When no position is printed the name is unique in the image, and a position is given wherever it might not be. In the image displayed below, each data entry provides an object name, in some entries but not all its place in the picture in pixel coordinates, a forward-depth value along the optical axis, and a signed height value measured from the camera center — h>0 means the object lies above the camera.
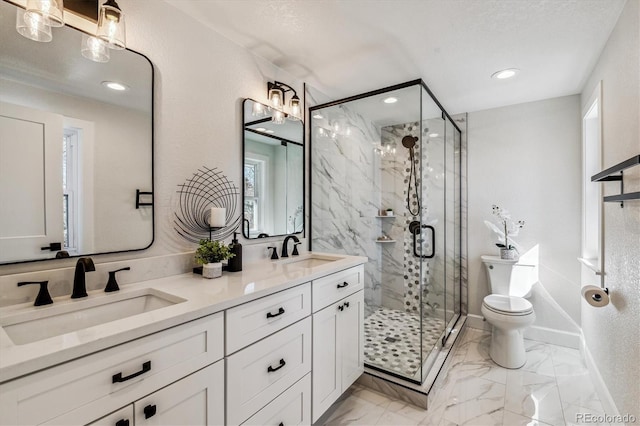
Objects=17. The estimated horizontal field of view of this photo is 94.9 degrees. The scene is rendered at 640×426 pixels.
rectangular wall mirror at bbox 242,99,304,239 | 1.96 +0.27
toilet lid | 2.35 -0.80
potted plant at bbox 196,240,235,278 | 1.49 -0.24
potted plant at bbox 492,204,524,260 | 2.84 -0.21
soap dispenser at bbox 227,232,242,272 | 1.64 -0.27
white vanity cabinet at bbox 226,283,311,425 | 1.16 -0.62
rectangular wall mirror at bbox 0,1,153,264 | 1.08 +0.26
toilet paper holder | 1.70 -0.51
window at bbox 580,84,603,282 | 2.36 +0.18
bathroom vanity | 0.74 -0.47
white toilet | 2.33 -0.91
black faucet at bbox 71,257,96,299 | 1.15 -0.26
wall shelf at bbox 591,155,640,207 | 1.15 +0.18
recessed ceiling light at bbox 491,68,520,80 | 2.23 +1.06
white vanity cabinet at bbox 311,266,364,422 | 1.61 -0.77
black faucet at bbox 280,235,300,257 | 2.16 -0.25
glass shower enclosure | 2.38 +0.01
